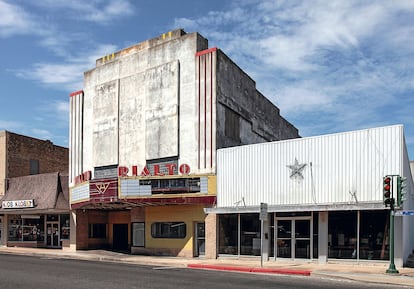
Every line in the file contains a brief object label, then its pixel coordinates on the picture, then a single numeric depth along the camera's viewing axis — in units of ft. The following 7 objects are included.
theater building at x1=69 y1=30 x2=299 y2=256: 90.17
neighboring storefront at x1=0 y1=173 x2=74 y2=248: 116.88
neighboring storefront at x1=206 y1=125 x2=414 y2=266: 69.67
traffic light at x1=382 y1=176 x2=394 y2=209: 60.34
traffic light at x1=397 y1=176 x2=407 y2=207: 61.00
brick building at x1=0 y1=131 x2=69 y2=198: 131.23
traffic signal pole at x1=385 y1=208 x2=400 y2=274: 59.93
